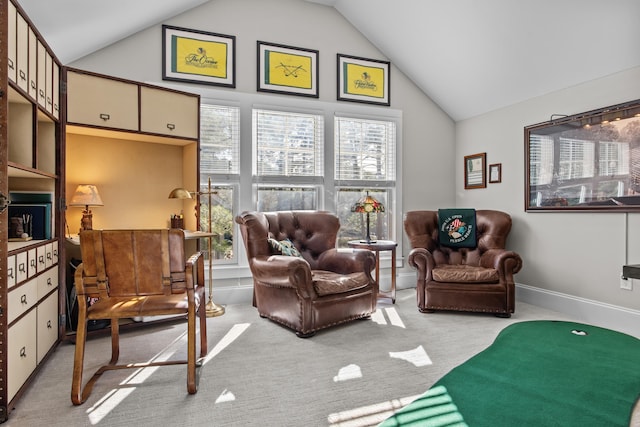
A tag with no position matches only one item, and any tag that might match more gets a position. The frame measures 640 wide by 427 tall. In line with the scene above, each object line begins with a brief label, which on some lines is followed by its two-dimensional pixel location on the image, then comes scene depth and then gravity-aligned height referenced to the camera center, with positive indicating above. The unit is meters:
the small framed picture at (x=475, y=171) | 4.88 +0.55
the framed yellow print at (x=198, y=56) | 3.96 +1.63
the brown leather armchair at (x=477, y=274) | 3.67 -0.58
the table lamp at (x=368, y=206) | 4.16 +0.07
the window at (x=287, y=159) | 4.39 +0.62
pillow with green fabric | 3.61 -0.32
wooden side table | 4.08 -0.37
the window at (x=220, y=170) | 4.17 +0.47
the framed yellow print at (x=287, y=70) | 4.36 +1.64
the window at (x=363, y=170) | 4.80 +0.54
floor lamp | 3.53 -0.60
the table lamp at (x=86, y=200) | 3.24 +0.10
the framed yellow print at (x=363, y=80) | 4.75 +1.66
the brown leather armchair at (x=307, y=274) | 3.12 -0.54
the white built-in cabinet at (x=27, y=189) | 1.86 +0.16
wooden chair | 2.03 -0.34
